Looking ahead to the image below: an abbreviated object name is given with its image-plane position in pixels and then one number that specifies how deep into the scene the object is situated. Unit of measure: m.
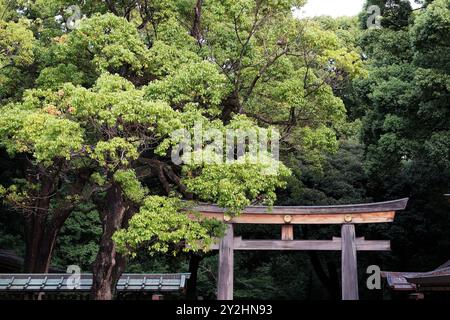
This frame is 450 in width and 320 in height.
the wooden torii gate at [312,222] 14.27
